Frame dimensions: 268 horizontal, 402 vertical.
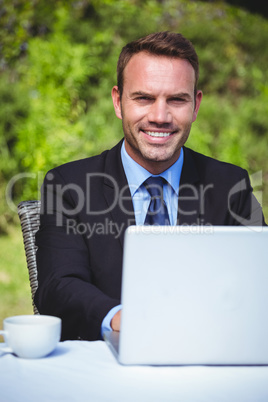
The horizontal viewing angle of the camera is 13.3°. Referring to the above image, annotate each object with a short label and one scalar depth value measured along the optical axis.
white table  1.45
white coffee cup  1.59
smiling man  1.96
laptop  1.55
